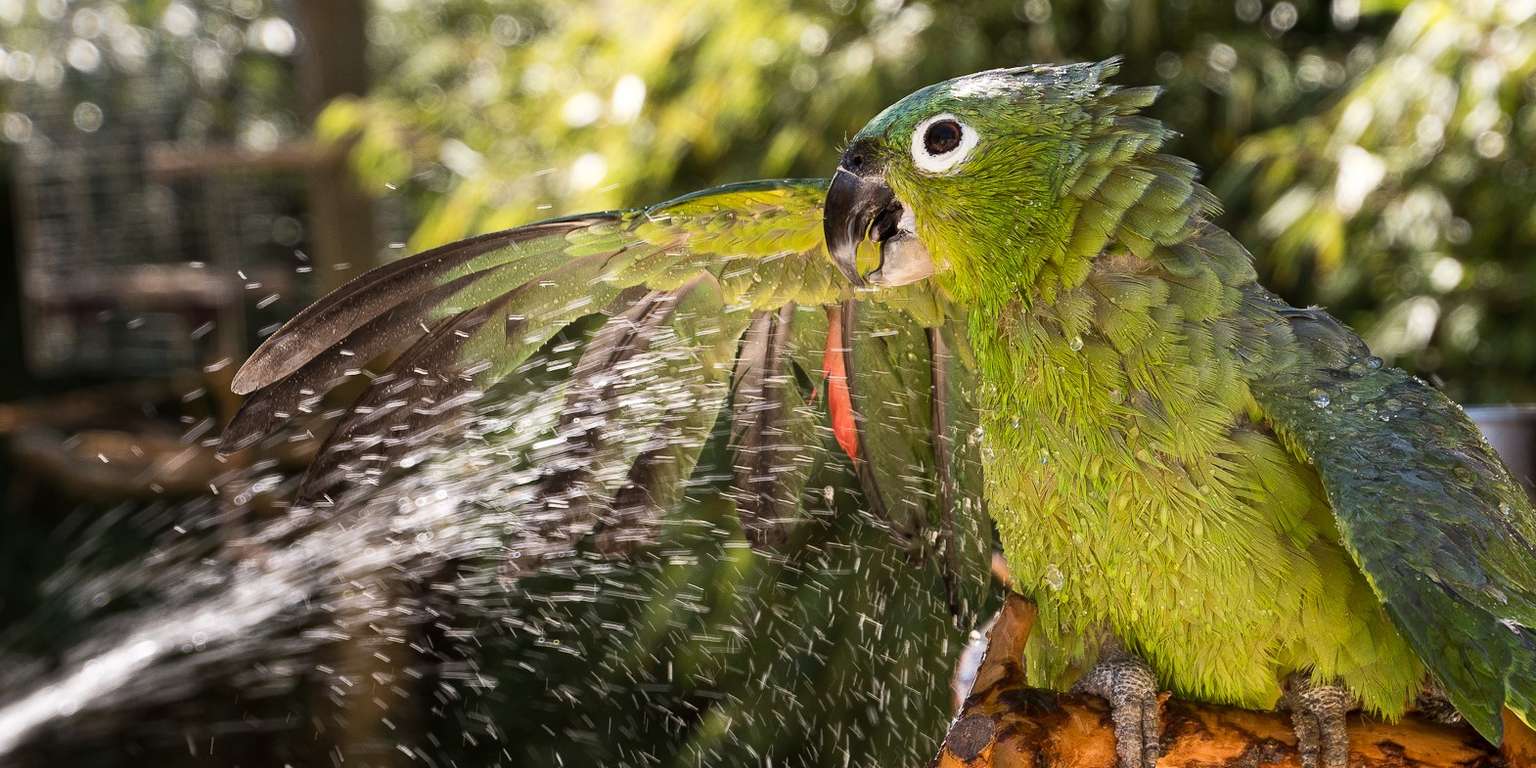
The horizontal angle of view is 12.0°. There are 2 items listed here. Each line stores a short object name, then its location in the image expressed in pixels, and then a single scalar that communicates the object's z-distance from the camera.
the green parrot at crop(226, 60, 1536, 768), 2.15
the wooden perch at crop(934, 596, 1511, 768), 2.15
